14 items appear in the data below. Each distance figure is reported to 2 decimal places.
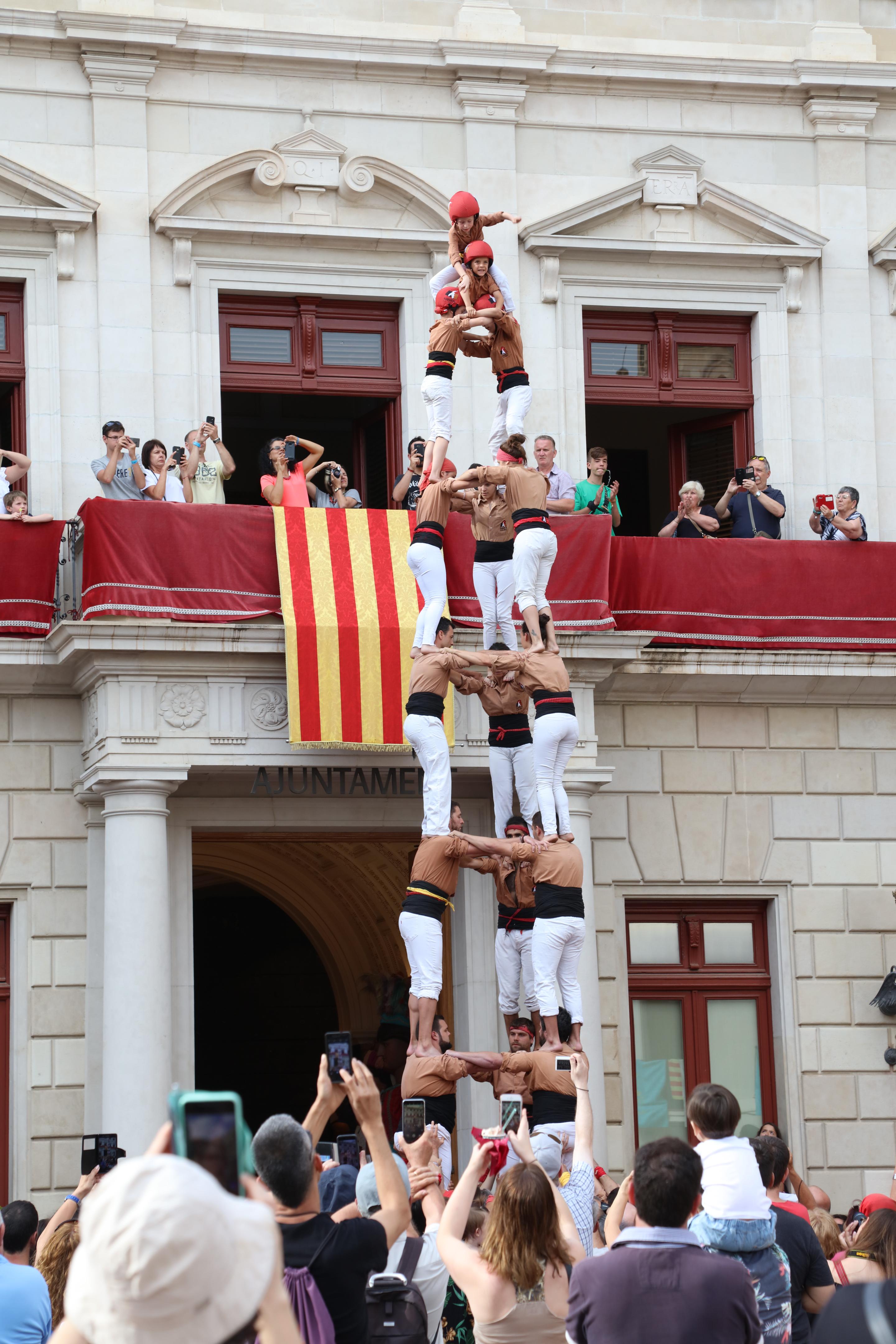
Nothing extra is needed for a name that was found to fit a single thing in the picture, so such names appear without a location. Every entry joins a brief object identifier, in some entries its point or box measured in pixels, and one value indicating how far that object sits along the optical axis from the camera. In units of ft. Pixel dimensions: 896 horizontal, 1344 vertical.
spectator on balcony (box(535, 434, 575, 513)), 65.10
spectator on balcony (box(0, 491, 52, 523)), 60.70
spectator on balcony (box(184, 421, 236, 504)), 63.87
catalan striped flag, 60.08
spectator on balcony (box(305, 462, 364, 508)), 65.05
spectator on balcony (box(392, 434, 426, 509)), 64.39
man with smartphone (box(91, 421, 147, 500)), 61.93
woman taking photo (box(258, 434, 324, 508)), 64.49
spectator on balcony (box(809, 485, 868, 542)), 67.31
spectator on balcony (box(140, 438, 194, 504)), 62.39
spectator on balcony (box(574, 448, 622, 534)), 66.49
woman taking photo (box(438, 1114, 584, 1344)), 20.40
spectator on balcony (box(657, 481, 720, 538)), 67.67
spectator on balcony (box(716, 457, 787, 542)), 68.08
